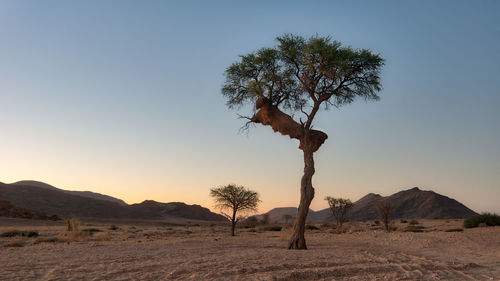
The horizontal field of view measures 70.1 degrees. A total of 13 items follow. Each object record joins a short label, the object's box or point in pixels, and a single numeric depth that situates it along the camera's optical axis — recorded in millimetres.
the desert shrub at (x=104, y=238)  22034
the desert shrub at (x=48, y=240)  19666
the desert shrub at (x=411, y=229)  30691
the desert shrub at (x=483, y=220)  30531
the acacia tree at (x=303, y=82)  16297
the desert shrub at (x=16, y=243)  17375
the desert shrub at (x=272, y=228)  38875
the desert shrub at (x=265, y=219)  60950
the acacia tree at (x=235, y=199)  31859
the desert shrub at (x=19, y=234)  24203
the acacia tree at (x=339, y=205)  39062
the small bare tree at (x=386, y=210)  32188
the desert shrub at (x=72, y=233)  20348
